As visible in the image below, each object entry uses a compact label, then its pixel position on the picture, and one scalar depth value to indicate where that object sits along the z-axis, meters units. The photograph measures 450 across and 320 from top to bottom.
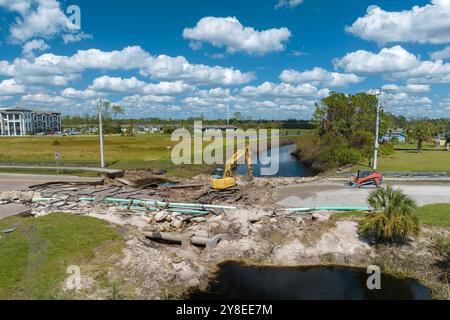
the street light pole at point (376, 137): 39.61
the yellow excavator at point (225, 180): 31.67
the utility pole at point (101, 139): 46.59
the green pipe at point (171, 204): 27.19
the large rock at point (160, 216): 25.27
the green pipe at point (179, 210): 26.38
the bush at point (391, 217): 20.14
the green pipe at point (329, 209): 26.02
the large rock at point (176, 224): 24.79
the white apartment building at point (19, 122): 157.38
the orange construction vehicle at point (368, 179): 32.12
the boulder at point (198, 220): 25.45
